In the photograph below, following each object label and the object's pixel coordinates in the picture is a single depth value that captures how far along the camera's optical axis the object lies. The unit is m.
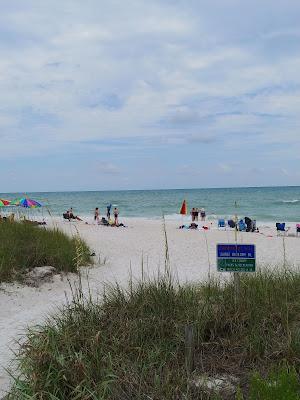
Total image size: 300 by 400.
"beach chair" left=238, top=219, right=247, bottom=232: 22.96
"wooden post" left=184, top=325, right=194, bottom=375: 3.30
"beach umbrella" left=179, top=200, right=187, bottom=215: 23.21
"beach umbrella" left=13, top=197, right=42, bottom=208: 19.11
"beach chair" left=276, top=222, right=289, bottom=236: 21.48
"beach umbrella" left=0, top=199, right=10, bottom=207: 21.50
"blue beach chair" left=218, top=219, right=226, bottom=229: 26.83
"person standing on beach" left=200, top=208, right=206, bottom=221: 32.44
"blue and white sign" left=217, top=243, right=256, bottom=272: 4.24
